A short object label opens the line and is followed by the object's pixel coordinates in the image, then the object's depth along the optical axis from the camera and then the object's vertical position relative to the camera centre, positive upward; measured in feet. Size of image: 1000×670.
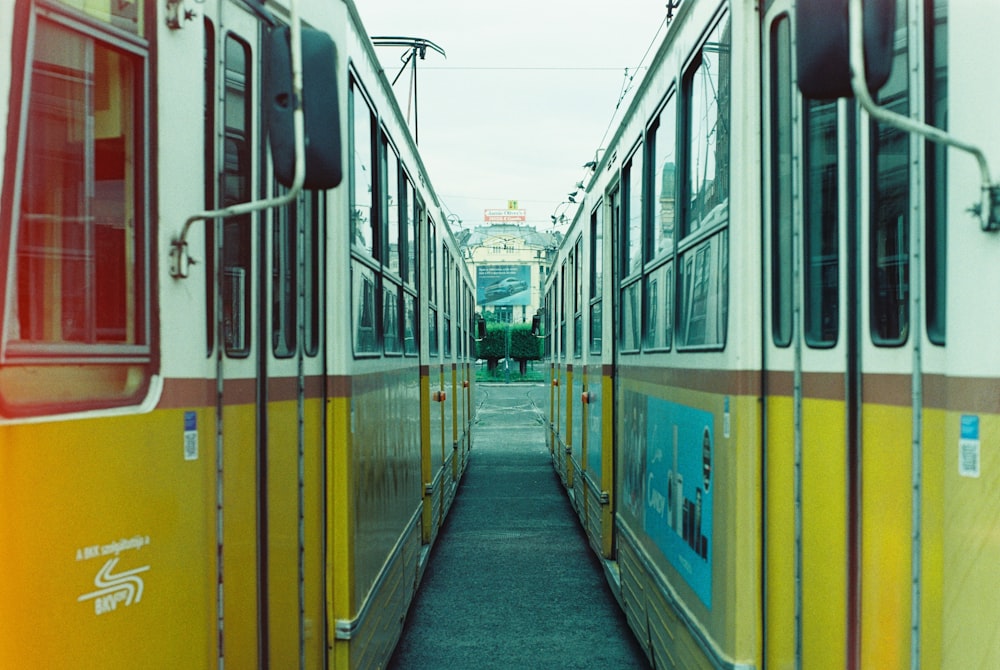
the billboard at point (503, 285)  199.11 +10.81
